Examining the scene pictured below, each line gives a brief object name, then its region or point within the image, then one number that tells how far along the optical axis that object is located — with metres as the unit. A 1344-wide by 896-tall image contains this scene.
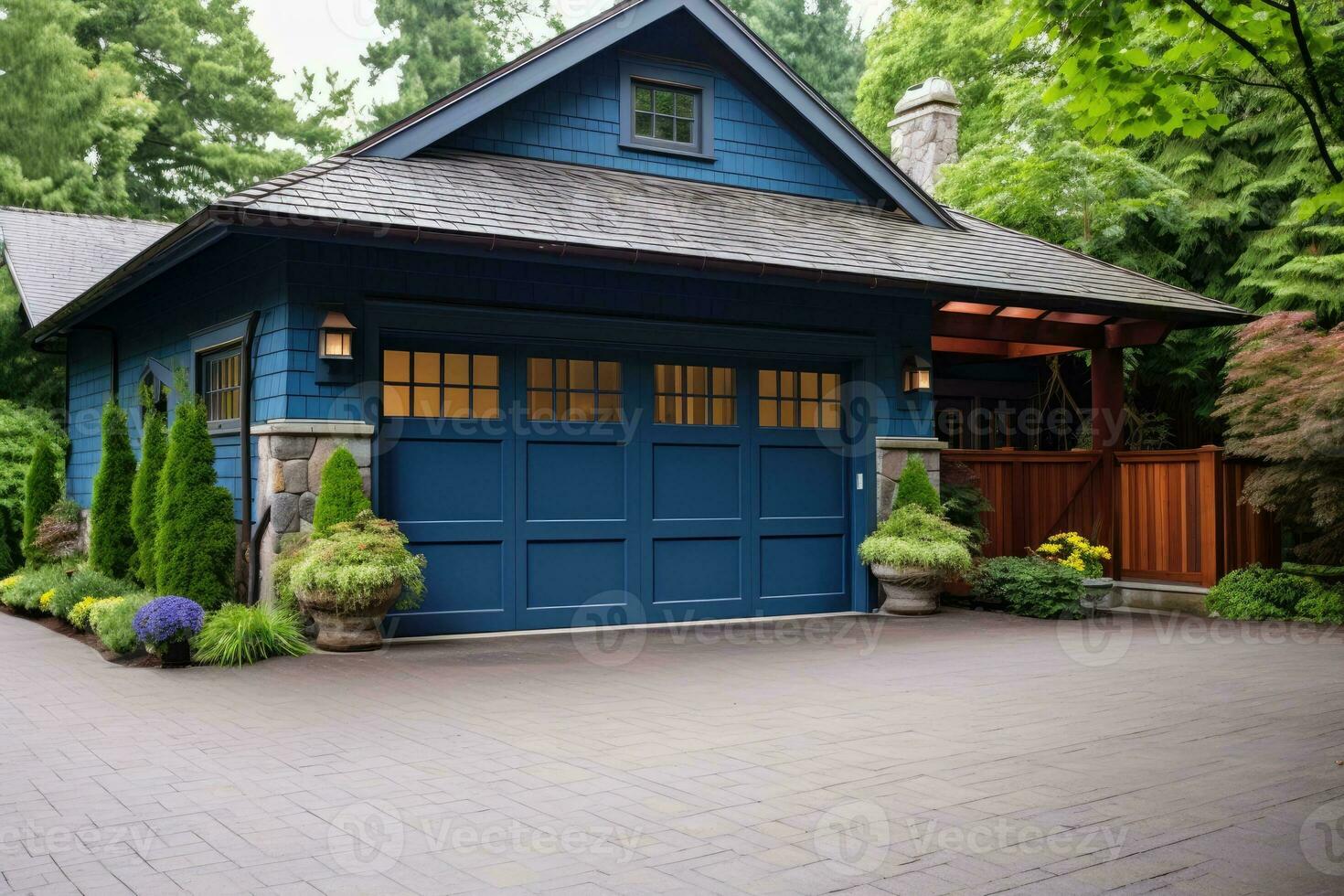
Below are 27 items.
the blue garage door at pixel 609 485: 9.33
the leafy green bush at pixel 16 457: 14.54
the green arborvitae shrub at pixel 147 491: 9.77
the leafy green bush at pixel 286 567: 8.53
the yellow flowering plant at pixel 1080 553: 11.55
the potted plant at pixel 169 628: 7.85
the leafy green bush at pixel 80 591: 10.44
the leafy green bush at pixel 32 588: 11.51
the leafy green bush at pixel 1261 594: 10.84
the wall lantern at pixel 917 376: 11.25
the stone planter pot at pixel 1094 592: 11.31
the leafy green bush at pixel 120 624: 8.29
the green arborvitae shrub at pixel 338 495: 8.52
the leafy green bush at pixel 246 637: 8.00
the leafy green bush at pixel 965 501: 11.60
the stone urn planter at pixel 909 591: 10.73
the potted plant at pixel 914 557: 10.47
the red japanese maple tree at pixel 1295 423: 9.91
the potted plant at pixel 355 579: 8.03
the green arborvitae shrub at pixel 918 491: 11.02
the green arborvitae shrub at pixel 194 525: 8.80
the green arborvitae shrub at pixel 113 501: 11.02
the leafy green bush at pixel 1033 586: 10.97
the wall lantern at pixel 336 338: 8.55
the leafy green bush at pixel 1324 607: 10.41
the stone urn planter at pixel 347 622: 8.23
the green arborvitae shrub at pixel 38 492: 13.39
